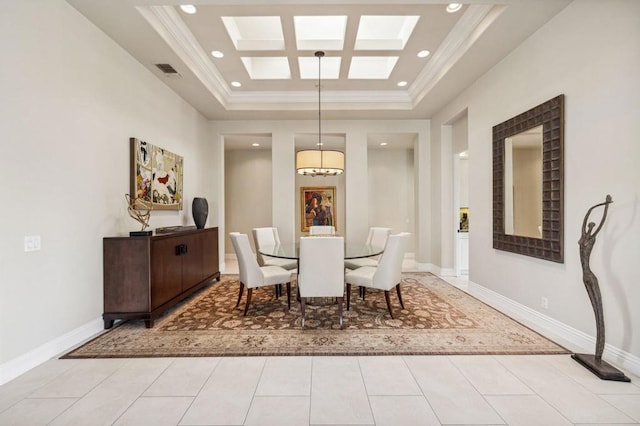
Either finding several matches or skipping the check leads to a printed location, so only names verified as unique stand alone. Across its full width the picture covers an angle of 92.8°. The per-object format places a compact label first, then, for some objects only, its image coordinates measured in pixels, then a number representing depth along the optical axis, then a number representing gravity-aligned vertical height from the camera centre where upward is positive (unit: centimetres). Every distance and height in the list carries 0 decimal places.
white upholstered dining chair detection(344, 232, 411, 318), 320 -62
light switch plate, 223 -23
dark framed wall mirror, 277 +29
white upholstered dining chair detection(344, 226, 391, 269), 423 -47
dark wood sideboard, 296 -65
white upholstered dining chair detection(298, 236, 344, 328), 293 -55
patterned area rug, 253 -115
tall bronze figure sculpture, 214 -60
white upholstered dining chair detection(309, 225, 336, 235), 515 -32
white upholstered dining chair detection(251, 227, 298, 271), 422 -49
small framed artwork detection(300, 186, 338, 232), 790 +16
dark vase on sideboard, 449 +1
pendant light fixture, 392 +66
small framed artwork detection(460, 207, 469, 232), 562 -15
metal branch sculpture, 328 +5
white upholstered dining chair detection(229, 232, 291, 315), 328 -67
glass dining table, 330 -47
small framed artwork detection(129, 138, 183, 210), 347 +46
